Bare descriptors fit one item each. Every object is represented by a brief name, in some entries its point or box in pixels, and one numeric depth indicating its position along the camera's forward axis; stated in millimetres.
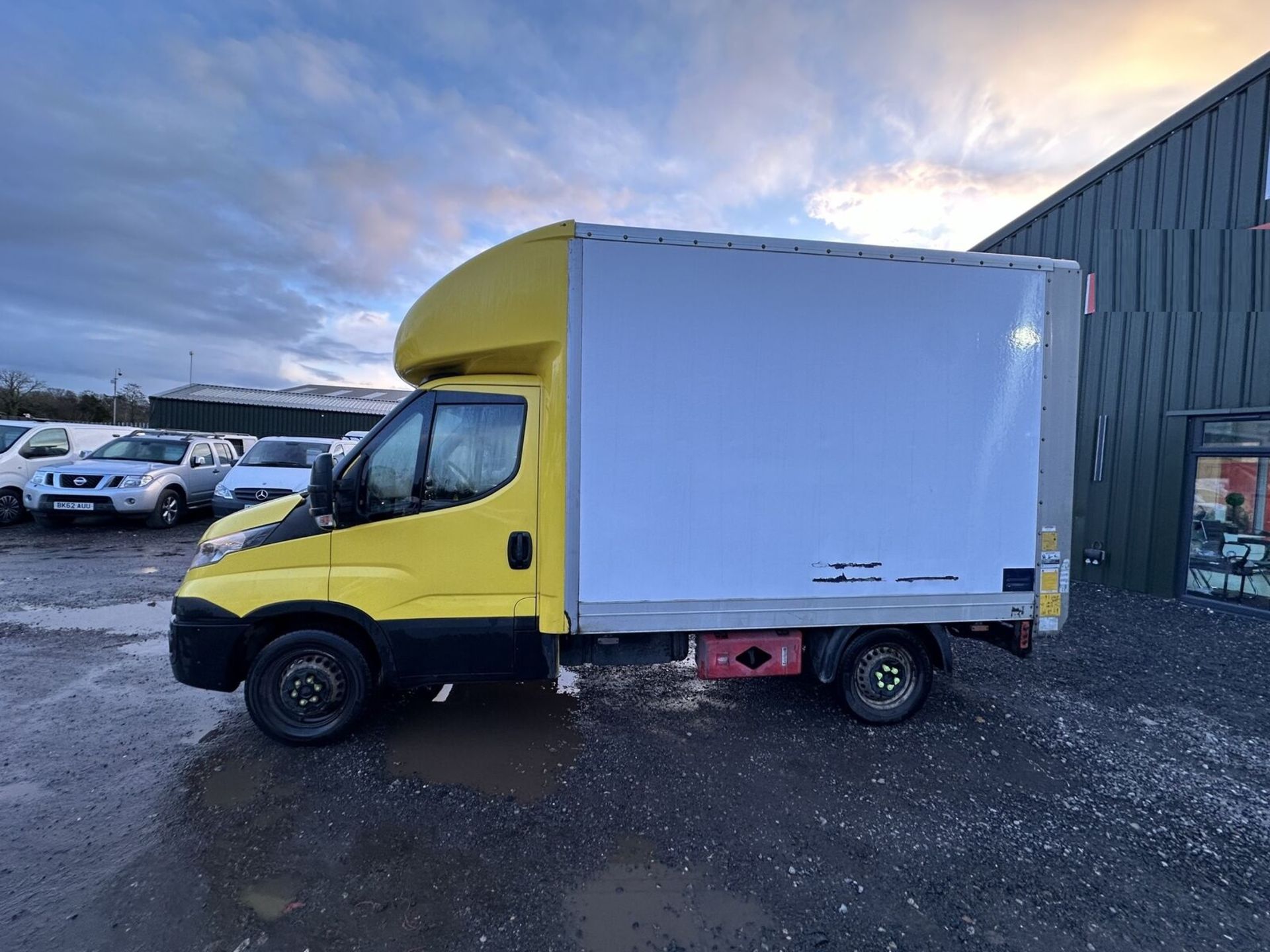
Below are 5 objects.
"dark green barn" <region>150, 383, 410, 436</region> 27031
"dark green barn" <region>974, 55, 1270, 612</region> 6809
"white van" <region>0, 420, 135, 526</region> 10844
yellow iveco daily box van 3312
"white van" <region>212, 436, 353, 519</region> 9750
